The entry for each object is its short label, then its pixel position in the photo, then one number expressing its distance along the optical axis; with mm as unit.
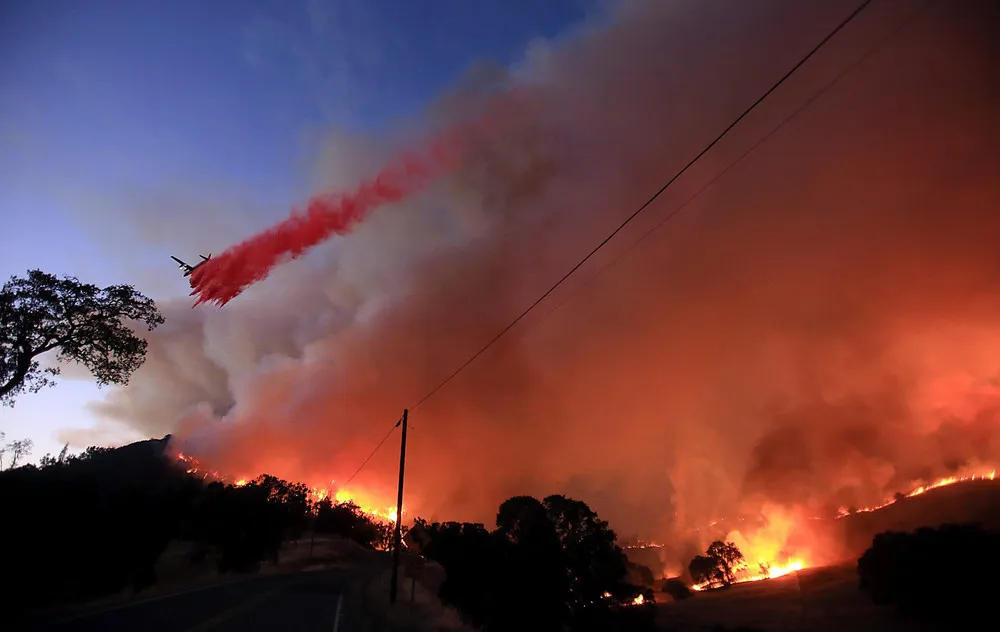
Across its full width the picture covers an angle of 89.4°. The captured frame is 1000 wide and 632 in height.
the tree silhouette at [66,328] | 27297
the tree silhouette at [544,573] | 28250
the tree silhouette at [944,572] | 43969
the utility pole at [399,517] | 35119
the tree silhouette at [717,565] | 124188
